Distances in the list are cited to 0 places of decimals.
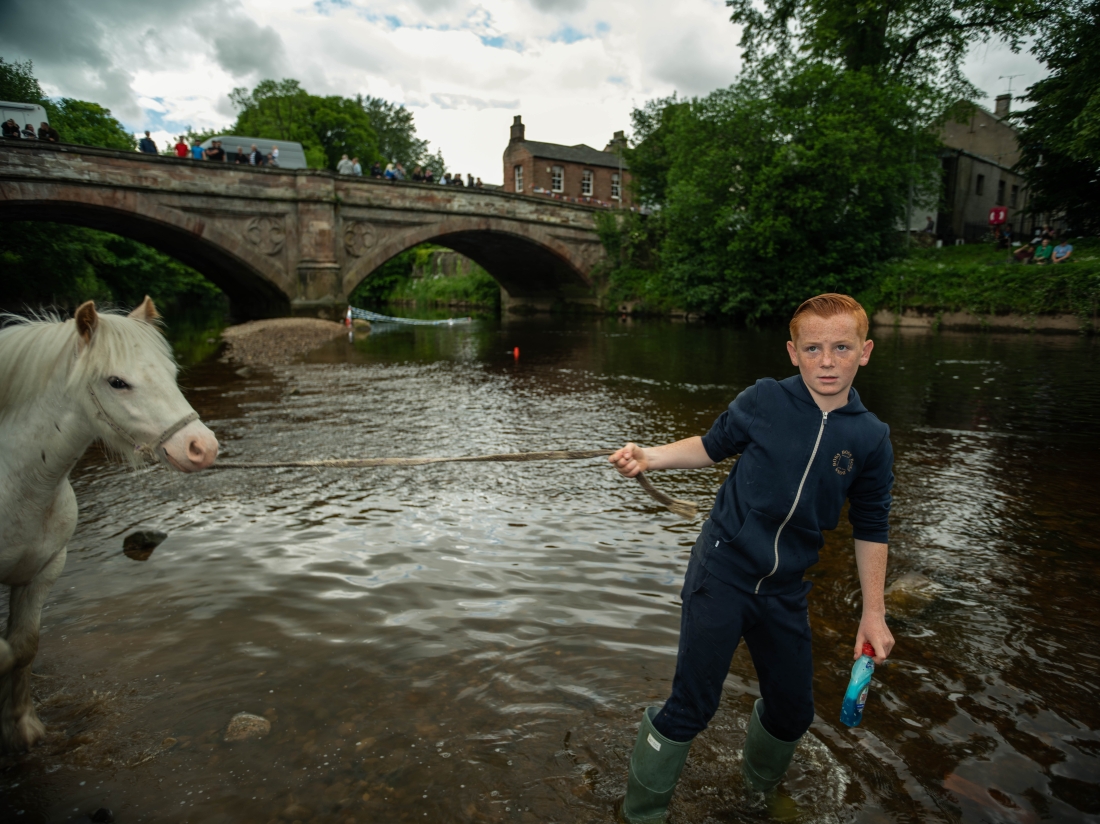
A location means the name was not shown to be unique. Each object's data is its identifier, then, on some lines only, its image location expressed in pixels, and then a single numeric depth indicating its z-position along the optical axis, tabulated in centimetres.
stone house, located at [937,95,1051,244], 4331
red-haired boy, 224
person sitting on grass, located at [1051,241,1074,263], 2450
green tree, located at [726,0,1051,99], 2808
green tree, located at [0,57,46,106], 2989
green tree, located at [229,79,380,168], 6084
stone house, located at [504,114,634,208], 6031
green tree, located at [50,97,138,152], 3719
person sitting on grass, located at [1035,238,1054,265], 2550
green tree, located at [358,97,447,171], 7731
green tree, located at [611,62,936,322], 2789
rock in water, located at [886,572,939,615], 410
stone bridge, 2341
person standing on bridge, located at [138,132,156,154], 2647
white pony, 266
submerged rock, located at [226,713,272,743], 295
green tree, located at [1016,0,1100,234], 1209
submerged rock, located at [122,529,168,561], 495
